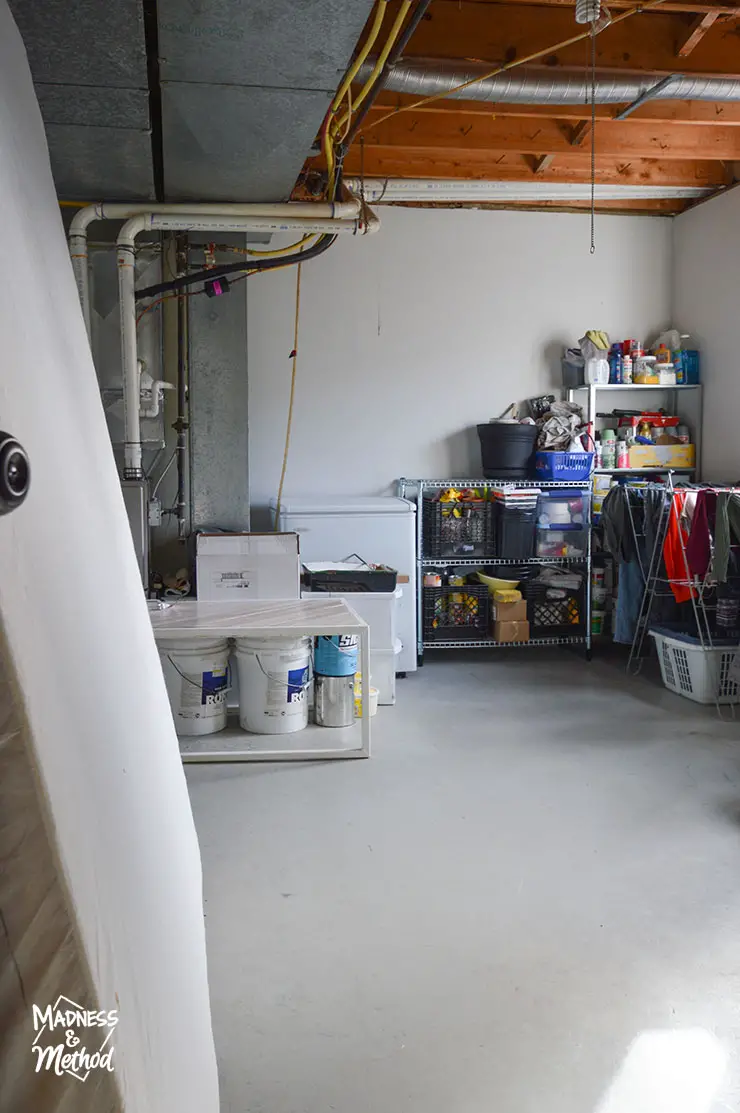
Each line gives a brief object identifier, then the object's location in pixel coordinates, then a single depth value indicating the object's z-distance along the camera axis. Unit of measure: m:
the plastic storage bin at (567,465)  5.25
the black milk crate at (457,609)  5.28
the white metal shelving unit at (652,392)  5.48
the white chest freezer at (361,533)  4.88
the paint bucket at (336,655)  3.71
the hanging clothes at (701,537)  4.36
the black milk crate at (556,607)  5.41
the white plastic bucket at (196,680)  3.61
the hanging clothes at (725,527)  4.00
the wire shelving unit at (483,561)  5.26
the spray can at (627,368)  5.52
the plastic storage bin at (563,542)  5.35
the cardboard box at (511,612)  5.23
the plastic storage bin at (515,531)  5.19
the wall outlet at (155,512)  4.02
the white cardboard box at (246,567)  3.93
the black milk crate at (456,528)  5.23
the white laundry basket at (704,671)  4.33
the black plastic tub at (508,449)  5.31
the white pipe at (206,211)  3.43
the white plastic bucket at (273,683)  3.62
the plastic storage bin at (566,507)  5.34
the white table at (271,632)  3.37
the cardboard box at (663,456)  5.61
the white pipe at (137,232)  3.45
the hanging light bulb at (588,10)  2.96
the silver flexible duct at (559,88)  3.55
